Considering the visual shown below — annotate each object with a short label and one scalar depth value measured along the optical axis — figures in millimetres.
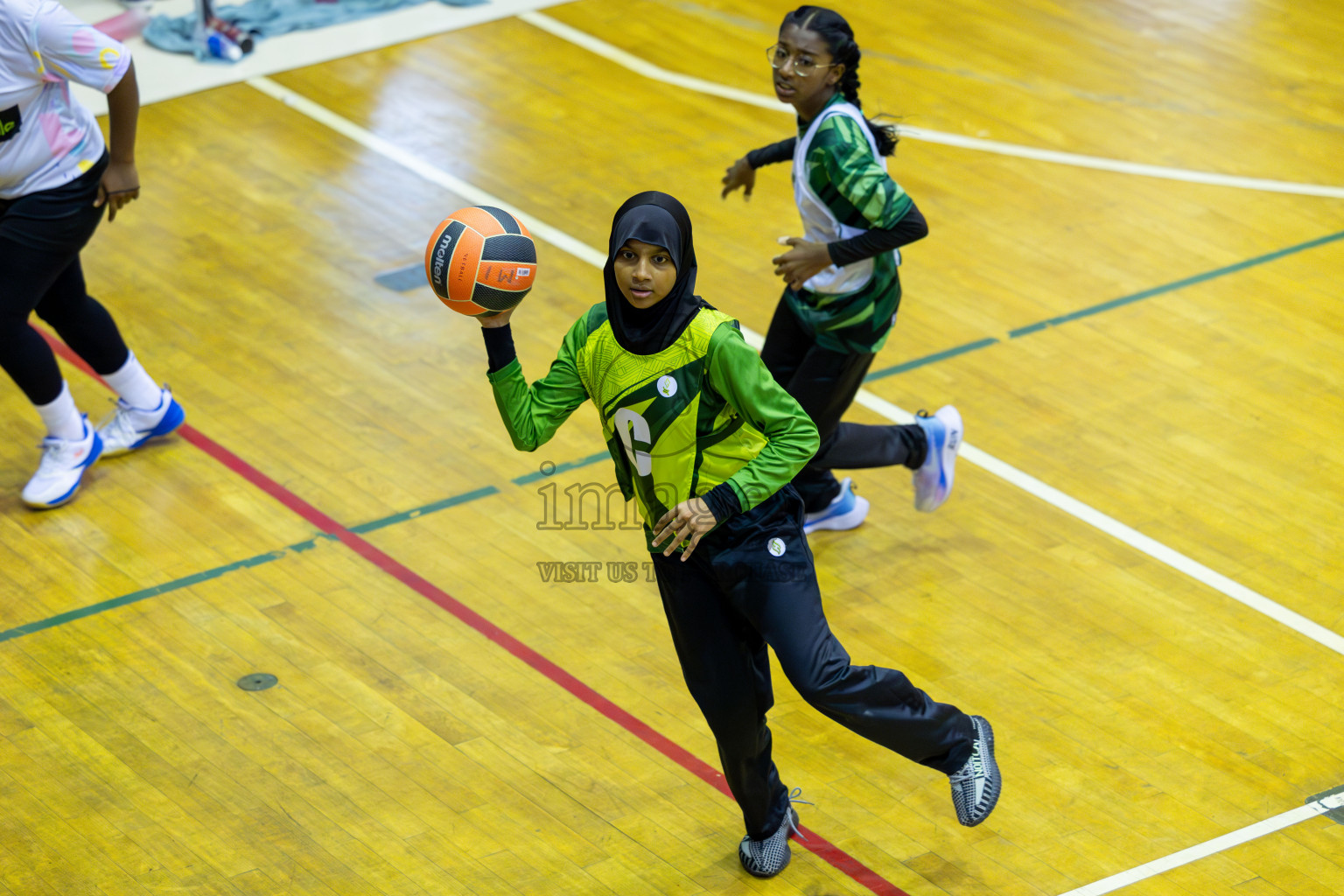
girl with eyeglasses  11523
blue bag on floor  23672
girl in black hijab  8711
